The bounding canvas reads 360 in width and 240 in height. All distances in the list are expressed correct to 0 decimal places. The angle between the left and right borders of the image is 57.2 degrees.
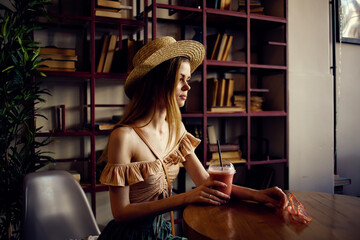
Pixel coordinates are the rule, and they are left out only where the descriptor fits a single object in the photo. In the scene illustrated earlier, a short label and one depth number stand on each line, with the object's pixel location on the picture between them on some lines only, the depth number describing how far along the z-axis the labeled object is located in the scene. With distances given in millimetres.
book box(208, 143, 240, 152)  2902
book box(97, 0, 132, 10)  2491
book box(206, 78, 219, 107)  2990
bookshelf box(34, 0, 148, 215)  2506
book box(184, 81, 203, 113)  3170
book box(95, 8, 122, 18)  2496
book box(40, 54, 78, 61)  2377
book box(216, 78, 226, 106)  3018
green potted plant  2100
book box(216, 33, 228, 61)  2943
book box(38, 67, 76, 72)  2387
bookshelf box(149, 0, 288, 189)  2887
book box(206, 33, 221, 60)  2943
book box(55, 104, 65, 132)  2465
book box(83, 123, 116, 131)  2506
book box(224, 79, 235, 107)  3057
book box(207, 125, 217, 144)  3027
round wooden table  948
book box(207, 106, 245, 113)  2900
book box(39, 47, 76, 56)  2365
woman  1218
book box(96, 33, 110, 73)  2539
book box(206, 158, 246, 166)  2934
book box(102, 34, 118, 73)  2555
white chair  1588
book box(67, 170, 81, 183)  2486
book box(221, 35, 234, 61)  2977
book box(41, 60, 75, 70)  2393
